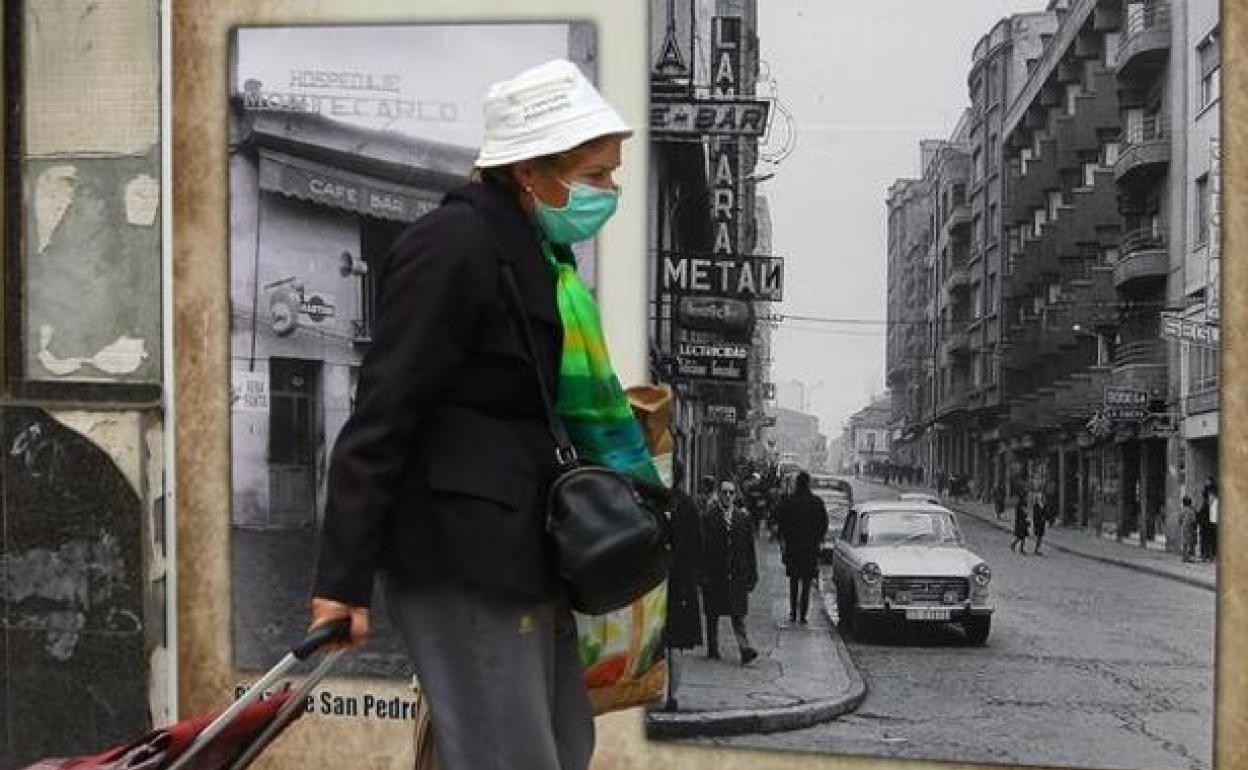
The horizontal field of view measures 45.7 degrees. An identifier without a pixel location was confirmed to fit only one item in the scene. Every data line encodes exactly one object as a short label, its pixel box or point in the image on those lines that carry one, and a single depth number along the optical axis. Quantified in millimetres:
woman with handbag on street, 2828
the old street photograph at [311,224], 5254
